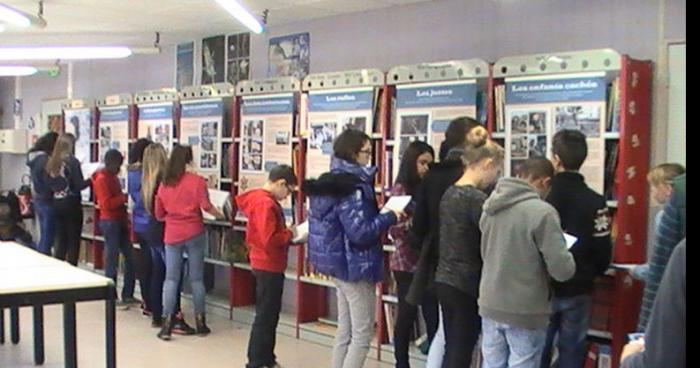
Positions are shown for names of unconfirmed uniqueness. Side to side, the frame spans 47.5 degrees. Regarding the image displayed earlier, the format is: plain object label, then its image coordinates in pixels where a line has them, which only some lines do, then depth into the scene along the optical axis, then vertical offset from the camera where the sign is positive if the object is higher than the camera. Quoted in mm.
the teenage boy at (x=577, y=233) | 4297 -393
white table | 4066 -695
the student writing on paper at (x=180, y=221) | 6414 -532
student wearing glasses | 4516 -412
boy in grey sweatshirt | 3686 -489
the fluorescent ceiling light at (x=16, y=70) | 8461 +906
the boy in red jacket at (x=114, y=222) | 7785 -667
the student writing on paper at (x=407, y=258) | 4863 -618
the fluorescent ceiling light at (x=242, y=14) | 5000 +956
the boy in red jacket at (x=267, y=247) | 5332 -609
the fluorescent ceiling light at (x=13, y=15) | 5270 +949
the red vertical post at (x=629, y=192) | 4594 -185
